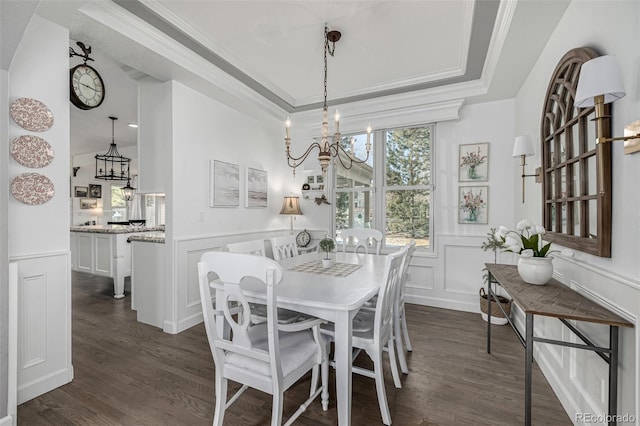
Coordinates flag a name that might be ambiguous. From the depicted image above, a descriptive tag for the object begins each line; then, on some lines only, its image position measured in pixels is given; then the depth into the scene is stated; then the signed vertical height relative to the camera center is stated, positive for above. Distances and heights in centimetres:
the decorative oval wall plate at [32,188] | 183 +16
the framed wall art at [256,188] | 407 +36
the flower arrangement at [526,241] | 180 -19
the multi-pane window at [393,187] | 394 +36
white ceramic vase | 175 -36
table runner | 220 -47
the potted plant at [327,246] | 251 -30
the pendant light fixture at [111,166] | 696 +132
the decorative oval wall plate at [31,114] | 182 +65
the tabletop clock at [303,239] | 456 -44
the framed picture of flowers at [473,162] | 355 +63
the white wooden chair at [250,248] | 234 -31
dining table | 149 -48
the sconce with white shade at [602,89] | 116 +51
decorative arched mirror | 139 +26
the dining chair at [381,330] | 168 -76
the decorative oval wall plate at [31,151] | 182 +41
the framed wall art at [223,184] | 343 +36
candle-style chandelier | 224 +71
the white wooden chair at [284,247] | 294 -39
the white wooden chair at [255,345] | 131 -72
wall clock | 253 +117
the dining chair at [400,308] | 213 -75
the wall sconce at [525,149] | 244 +55
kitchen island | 418 -61
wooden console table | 125 -47
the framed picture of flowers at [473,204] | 354 +10
